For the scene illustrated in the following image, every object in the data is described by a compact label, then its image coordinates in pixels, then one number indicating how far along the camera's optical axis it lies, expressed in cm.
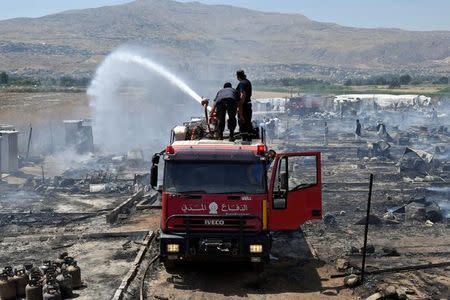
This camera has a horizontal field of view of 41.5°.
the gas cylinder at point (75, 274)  1148
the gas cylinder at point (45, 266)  1138
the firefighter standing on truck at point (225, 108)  1341
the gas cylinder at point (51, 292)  1010
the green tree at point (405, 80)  9794
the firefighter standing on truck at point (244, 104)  1372
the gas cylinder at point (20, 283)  1098
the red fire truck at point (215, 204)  1112
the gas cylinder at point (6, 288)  1080
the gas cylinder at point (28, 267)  1158
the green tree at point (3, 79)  6694
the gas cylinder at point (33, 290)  1052
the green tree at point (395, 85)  8558
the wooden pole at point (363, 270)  1134
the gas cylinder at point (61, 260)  1175
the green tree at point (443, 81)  10250
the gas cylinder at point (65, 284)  1080
